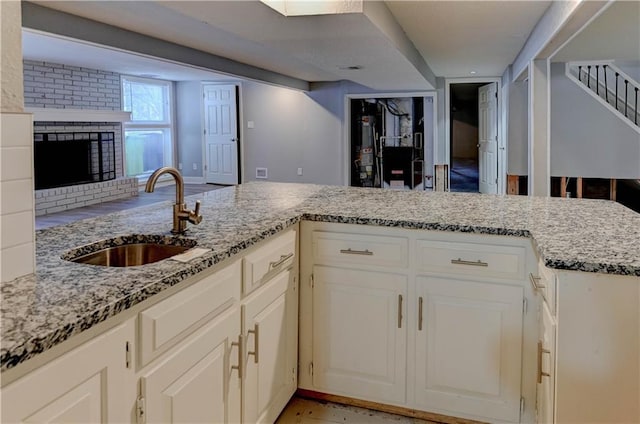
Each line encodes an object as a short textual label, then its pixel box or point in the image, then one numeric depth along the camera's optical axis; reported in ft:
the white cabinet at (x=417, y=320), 6.55
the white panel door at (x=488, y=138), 29.58
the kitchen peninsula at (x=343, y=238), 3.54
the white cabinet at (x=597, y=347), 4.68
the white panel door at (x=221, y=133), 34.58
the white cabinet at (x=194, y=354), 4.14
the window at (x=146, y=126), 32.30
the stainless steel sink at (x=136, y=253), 5.64
